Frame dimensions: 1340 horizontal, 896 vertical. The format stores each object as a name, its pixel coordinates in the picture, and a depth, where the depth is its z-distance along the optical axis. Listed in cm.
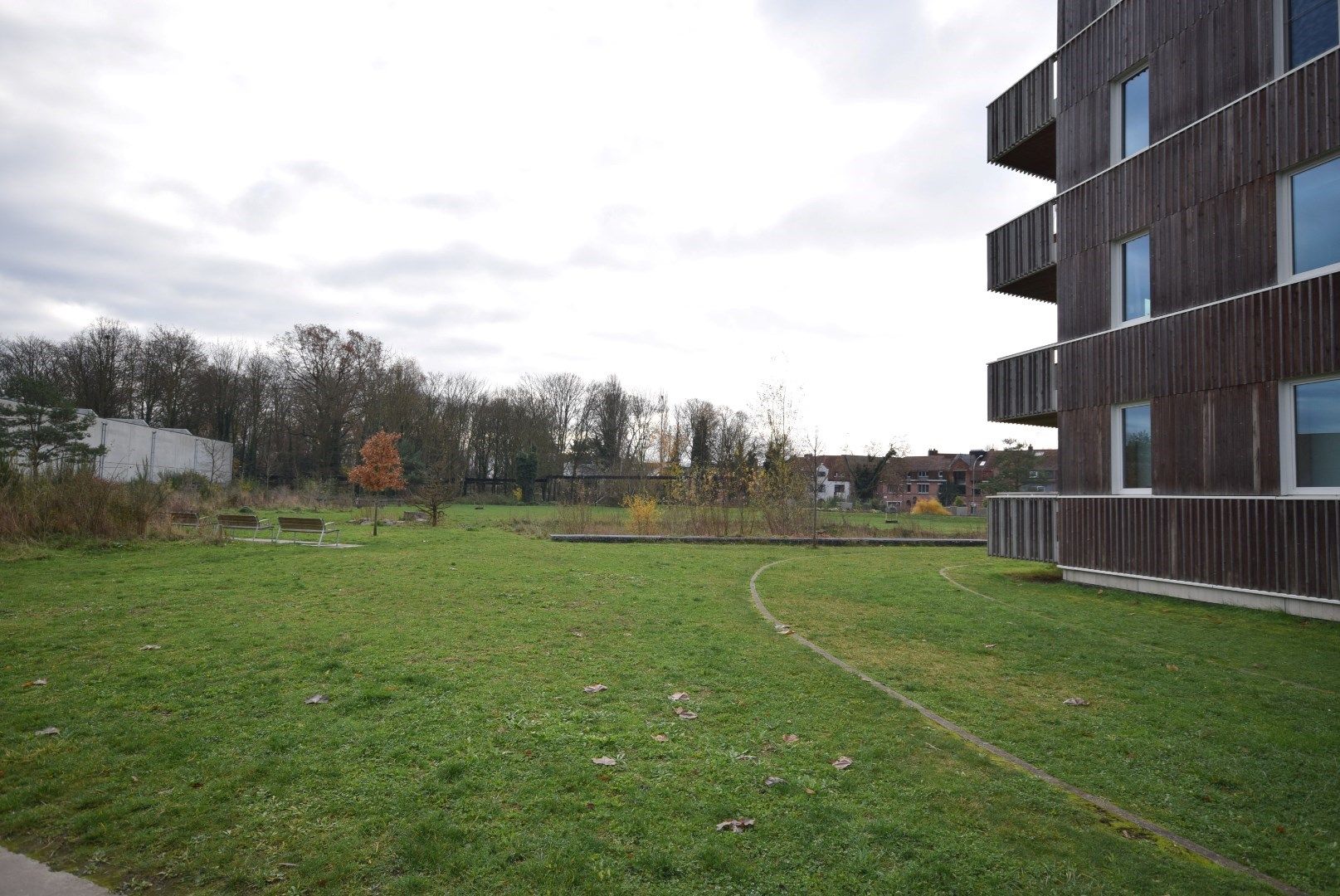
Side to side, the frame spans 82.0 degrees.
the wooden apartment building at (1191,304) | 944
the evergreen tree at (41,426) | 2106
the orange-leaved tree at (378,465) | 2334
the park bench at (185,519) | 1656
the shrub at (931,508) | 4867
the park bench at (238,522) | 1609
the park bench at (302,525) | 1662
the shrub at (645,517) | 2259
